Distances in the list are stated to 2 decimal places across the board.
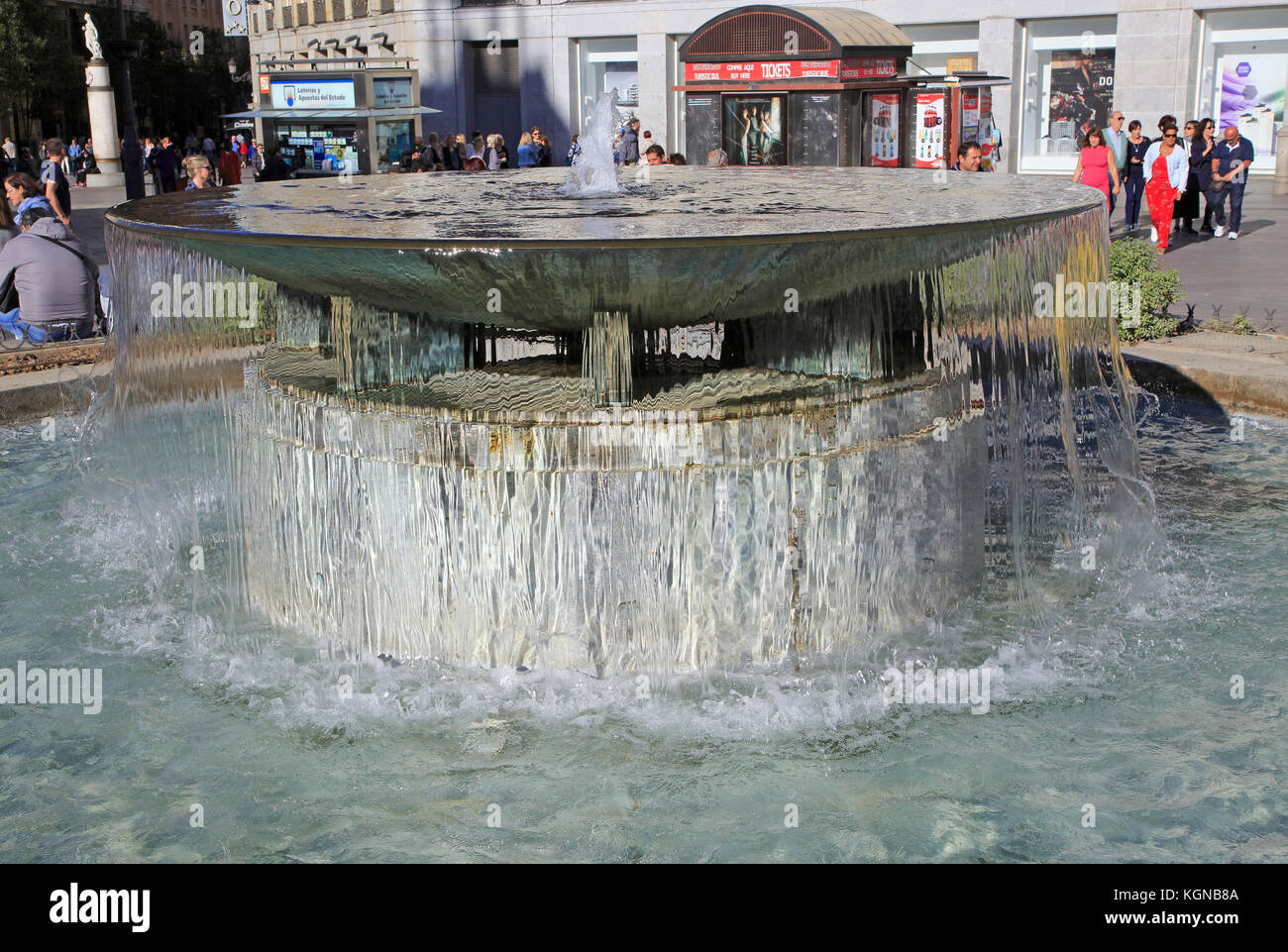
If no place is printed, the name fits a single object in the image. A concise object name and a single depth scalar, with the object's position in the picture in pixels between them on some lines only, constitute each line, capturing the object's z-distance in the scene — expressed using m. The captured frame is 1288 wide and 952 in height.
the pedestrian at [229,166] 18.22
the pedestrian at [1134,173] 16.75
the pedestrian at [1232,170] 15.64
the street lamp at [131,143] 17.19
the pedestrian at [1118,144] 16.86
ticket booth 15.29
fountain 4.45
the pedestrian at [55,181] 14.42
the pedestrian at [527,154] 22.95
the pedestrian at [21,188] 10.29
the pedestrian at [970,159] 12.62
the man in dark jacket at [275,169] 20.59
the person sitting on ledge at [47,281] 8.88
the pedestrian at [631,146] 21.73
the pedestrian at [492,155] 22.21
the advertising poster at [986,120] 21.28
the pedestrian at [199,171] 13.18
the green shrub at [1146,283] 8.84
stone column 33.47
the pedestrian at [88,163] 34.17
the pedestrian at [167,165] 25.06
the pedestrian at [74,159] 33.88
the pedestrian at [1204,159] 16.14
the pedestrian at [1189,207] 15.94
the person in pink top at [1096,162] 14.91
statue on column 32.53
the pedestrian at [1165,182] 14.48
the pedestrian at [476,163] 21.08
